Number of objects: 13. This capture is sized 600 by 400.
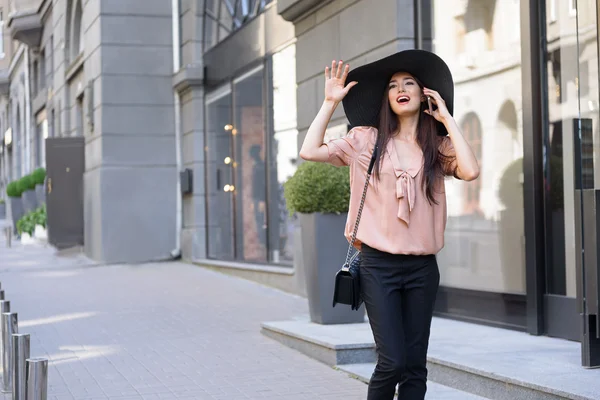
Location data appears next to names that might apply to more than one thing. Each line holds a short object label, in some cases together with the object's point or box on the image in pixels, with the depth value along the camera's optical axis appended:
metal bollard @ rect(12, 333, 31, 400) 5.02
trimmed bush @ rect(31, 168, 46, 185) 31.49
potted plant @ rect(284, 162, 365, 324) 8.94
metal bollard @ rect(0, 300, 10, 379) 7.26
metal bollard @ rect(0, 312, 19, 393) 6.33
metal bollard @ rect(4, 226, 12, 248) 27.45
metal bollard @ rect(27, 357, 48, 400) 4.34
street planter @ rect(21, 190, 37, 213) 34.38
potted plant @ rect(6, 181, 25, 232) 35.47
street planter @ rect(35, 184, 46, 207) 32.51
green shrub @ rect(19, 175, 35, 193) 33.35
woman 4.34
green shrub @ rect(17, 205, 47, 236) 28.92
